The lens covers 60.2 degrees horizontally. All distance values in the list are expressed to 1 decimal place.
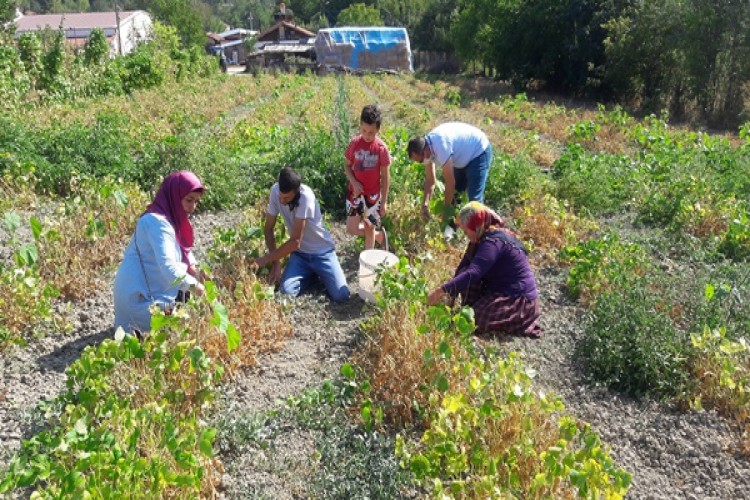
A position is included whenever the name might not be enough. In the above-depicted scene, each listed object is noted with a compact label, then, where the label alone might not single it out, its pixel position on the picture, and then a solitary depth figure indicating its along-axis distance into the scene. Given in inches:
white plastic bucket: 186.5
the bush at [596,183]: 272.8
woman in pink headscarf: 155.2
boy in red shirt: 212.2
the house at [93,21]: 1982.0
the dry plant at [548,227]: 226.1
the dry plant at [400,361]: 131.9
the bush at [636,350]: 143.2
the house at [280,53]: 1702.8
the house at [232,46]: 2589.8
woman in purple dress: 159.2
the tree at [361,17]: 2375.7
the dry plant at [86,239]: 191.5
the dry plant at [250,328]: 149.2
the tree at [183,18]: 1902.1
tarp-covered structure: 1505.9
